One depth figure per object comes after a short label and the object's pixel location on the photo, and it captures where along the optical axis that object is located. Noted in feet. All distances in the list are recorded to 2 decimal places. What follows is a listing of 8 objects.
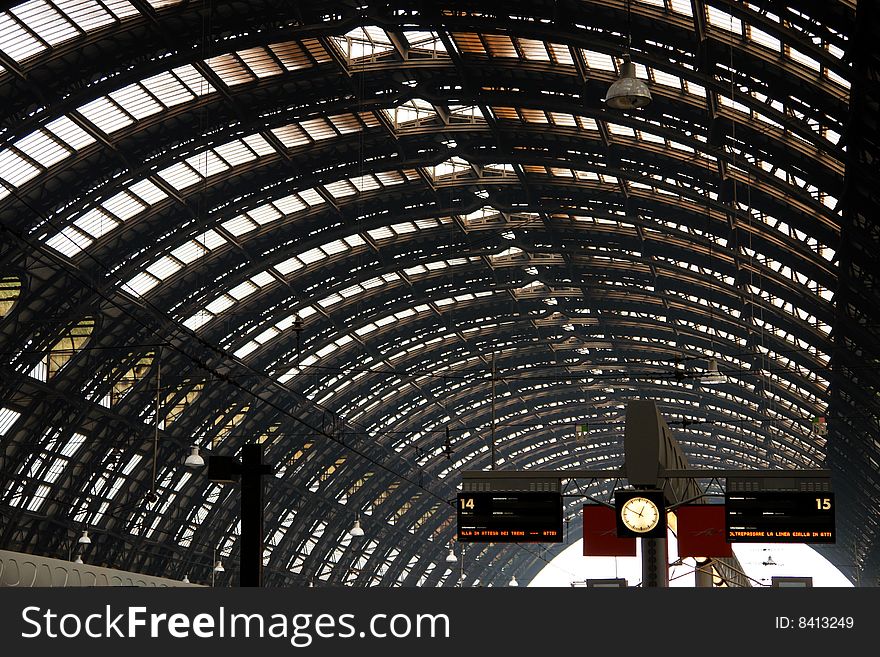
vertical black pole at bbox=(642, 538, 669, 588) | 68.33
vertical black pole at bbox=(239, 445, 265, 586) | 44.98
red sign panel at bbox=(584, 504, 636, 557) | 72.90
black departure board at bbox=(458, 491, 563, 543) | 80.07
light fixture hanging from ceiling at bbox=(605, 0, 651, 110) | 67.51
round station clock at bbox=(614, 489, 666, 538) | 65.41
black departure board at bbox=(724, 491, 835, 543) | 76.69
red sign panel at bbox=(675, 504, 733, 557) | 74.54
